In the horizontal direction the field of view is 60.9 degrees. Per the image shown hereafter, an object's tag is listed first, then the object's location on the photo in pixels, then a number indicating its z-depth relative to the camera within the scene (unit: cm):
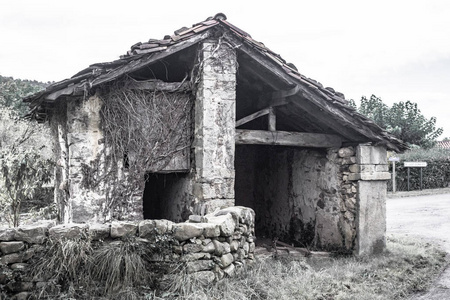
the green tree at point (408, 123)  2366
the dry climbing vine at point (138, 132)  584
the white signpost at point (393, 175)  1722
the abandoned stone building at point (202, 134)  568
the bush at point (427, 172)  1988
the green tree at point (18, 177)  959
